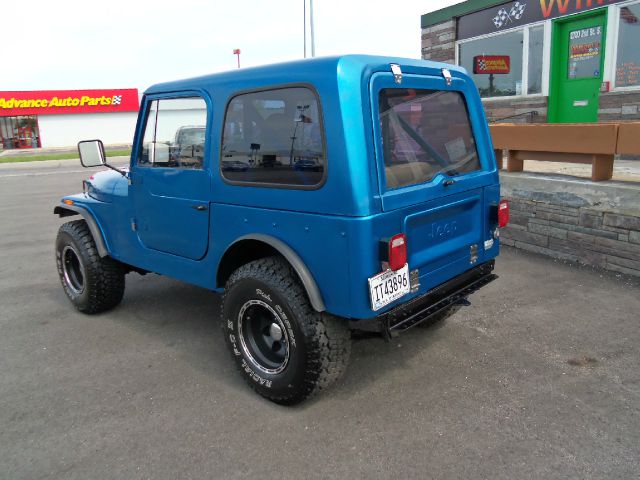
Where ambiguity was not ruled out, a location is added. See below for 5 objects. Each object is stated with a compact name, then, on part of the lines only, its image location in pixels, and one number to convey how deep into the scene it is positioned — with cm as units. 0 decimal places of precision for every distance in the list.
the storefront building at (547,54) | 854
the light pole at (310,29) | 1504
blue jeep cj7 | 275
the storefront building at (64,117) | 3897
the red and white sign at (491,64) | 1091
